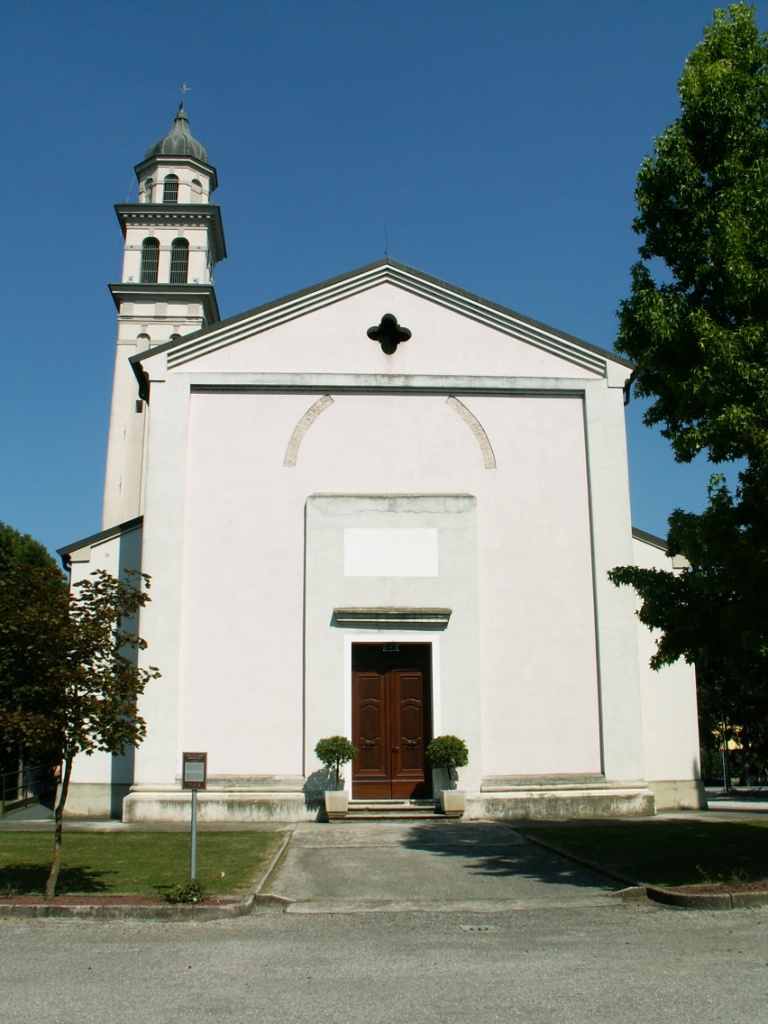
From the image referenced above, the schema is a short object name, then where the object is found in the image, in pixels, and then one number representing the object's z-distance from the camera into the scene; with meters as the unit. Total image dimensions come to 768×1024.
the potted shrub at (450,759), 17.42
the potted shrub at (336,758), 17.39
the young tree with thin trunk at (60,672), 10.11
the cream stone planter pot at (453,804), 17.42
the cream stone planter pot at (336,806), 17.36
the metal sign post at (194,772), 10.62
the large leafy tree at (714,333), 10.79
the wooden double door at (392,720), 18.42
